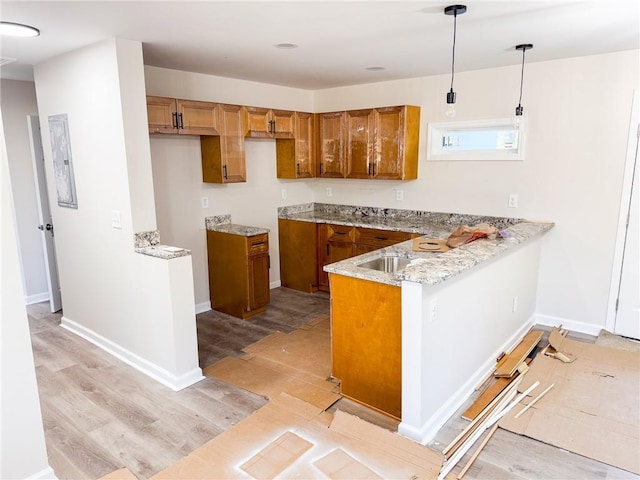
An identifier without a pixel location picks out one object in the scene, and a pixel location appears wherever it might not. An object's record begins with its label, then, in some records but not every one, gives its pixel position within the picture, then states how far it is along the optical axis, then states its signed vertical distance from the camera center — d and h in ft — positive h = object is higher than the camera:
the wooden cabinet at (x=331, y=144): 16.10 +0.79
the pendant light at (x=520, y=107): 10.18 +1.60
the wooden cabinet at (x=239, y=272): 13.57 -3.55
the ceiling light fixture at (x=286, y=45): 9.84 +2.82
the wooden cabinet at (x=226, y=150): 13.55 +0.51
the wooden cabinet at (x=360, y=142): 15.17 +0.80
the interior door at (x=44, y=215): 13.70 -1.58
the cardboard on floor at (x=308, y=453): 6.50 -4.73
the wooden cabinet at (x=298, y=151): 16.26 +0.54
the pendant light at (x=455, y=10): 7.33 +2.71
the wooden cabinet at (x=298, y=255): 16.21 -3.54
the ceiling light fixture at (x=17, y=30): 8.06 +2.72
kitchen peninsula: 7.45 -3.23
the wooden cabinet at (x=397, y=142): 14.33 +0.76
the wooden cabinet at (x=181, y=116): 11.66 +1.46
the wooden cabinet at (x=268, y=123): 14.45 +1.52
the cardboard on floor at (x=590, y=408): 7.55 -5.01
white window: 12.94 +0.74
